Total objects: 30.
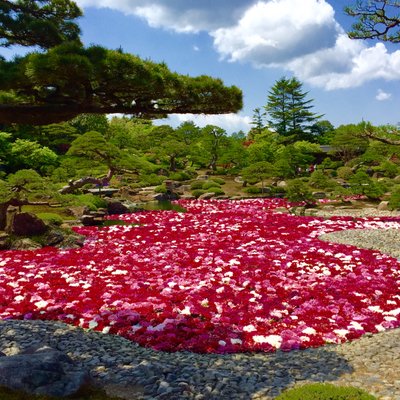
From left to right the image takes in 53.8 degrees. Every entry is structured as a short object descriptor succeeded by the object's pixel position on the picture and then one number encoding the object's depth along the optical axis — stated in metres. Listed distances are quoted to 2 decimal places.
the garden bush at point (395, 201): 25.88
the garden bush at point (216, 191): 38.82
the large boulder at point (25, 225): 16.19
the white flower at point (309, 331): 7.57
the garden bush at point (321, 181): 33.09
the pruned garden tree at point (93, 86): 5.30
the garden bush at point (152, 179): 32.14
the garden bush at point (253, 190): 40.56
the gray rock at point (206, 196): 37.60
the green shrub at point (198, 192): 39.62
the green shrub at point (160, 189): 39.09
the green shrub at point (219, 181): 45.66
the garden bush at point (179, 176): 48.75
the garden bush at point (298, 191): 28.28
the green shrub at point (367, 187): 32.28
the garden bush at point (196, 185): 42.59
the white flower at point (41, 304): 8.93
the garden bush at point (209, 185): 41.64
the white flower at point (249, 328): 7.65
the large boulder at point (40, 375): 4.83
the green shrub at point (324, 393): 4.18
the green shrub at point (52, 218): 20.19
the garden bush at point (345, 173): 42.13
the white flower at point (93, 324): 7.87
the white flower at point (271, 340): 7.18
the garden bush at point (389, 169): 42.62
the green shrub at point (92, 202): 17.69
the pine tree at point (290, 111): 64.25
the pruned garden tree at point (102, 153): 25.95
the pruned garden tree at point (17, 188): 16.20
